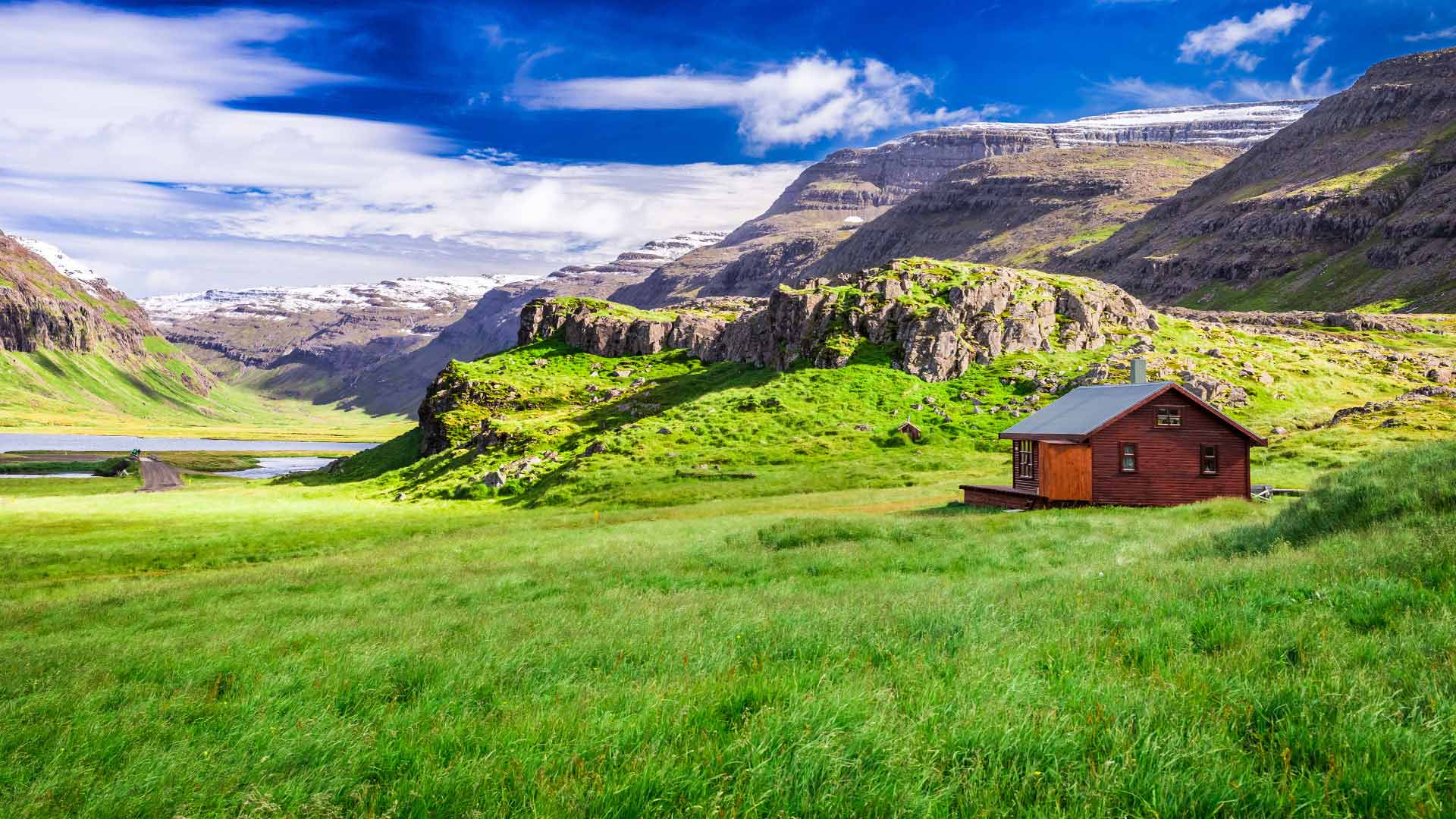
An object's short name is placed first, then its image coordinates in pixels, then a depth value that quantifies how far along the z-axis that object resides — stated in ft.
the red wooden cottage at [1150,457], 140.77
